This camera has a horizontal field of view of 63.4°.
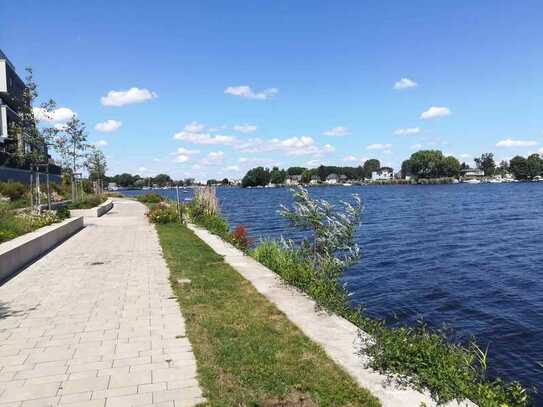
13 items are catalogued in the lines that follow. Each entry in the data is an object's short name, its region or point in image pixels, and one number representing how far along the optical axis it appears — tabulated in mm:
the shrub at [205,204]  22828
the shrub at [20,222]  13087
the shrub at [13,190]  28623
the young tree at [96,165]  47038
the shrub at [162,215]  22094
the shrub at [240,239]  15518
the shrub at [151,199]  46003
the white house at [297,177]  178475
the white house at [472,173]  188812
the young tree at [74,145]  28172
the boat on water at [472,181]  176250
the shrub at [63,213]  20041
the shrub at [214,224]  18530
